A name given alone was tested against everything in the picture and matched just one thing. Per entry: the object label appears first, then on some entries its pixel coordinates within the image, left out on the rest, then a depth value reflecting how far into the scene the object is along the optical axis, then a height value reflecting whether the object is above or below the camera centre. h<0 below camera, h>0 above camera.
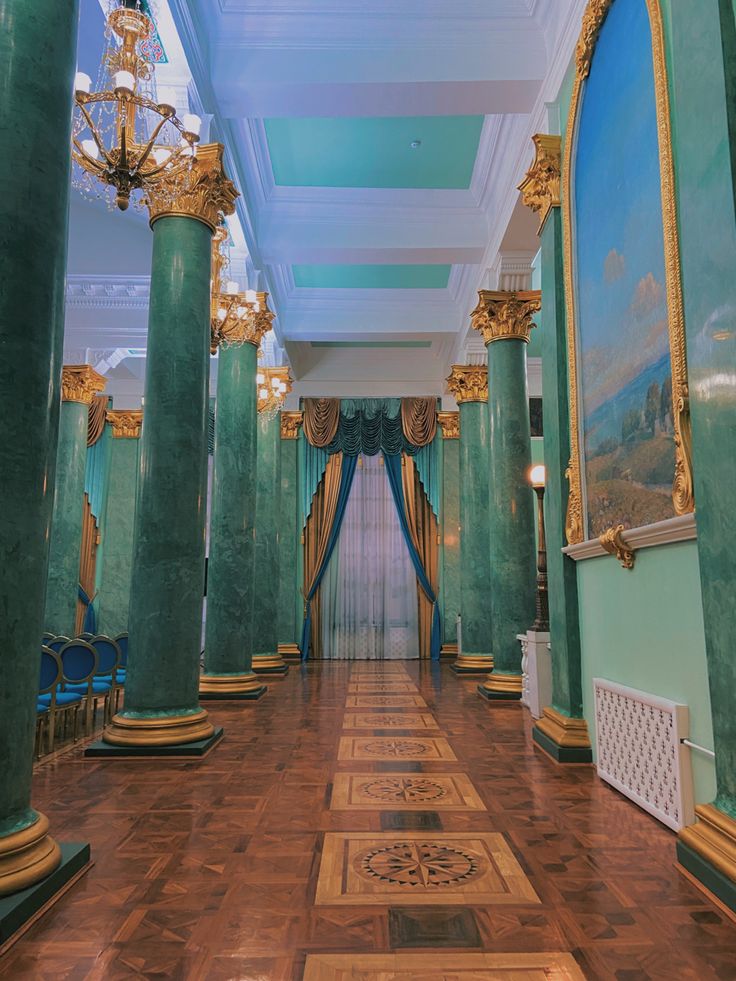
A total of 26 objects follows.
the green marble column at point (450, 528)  12.88 +1.37
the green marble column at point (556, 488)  4.59 +0.80
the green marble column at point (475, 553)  9.77 +0.70
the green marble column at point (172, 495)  4.75 +0.74
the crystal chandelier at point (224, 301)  6.97 +3.03
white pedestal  6.04 -0.59
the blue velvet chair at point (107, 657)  6.36 -0.48
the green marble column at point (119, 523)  12.86 +1.49
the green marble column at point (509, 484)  7.63 +1.29
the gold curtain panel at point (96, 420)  13.35 +3.45
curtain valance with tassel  13.32 +3.34
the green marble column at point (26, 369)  2.37 +0.81
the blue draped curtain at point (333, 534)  12.83 +1.28
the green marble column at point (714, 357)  2.52 +0.92
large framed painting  3.27 +1.72
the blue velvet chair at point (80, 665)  5.68 -0.49
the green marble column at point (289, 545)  12.71 +1.04
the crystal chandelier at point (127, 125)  4.29 +3.02
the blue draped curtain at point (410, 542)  12.76 +1.12
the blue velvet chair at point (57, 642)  6.55 -0.37
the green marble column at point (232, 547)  7.34 +0.59
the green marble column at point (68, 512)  9.77 +1.26
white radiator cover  3.03 -0.71
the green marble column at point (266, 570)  9.89 +0.47
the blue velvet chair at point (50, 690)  4.96 -0.61
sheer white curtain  13.08 +0.35
